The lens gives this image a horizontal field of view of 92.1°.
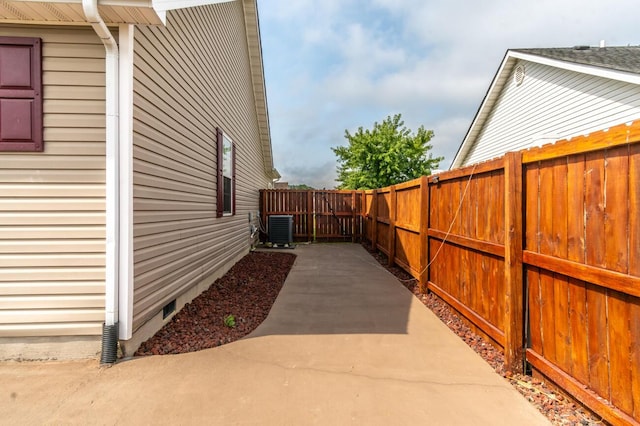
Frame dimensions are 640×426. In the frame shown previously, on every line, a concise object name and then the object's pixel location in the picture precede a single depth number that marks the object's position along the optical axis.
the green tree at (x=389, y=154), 18.92
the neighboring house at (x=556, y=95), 6.73
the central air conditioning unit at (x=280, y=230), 10.27
